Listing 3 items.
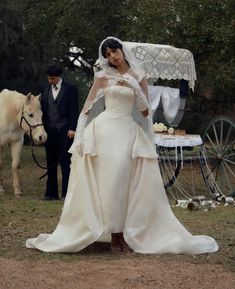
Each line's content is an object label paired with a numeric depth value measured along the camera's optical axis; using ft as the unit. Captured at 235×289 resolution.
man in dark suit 31.48
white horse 31.86
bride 19.42
